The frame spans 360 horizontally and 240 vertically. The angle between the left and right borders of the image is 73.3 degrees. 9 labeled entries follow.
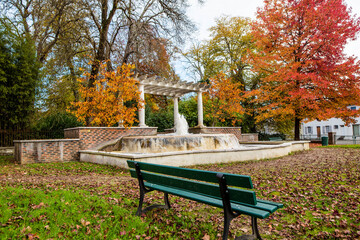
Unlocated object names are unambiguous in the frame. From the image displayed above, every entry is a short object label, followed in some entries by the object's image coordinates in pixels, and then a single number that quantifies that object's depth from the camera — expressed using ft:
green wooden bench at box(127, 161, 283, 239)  8.19
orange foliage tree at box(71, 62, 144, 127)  36.83
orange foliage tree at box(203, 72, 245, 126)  61.87
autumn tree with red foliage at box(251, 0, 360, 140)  46.32
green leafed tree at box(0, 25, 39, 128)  36.99
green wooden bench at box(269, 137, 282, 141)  76.34
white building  111.55
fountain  25.98
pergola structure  45.07
